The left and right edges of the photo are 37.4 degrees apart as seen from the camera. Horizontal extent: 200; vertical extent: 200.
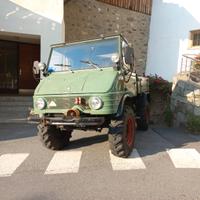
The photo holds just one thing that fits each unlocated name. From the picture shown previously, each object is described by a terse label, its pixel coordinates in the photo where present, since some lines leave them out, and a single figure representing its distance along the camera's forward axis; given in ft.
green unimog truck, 16.69
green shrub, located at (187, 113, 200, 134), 25.66
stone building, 32.22
